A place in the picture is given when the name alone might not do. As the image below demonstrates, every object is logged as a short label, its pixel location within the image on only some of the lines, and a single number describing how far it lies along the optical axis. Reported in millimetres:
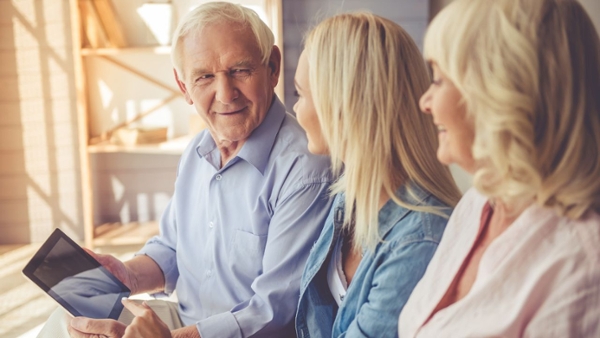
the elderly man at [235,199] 1362
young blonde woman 1056
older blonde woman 769
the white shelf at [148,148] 3211
